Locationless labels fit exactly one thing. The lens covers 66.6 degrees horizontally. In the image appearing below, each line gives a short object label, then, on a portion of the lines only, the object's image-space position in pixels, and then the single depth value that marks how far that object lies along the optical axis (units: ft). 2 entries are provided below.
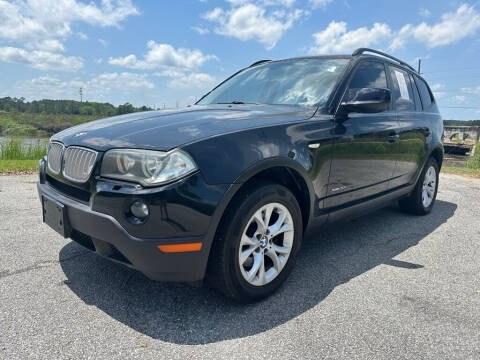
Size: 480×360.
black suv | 6.55
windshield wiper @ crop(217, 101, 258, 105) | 11.23
